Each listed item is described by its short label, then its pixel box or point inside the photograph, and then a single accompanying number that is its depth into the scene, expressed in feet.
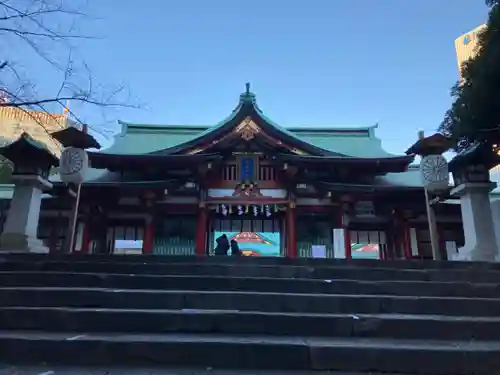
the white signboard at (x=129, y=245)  43.78
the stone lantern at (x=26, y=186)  26.55
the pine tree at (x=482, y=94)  29.14
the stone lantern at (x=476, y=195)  24.95
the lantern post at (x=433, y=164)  27.40
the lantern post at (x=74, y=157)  27.32
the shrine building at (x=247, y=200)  41.57
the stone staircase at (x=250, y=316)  10.34
